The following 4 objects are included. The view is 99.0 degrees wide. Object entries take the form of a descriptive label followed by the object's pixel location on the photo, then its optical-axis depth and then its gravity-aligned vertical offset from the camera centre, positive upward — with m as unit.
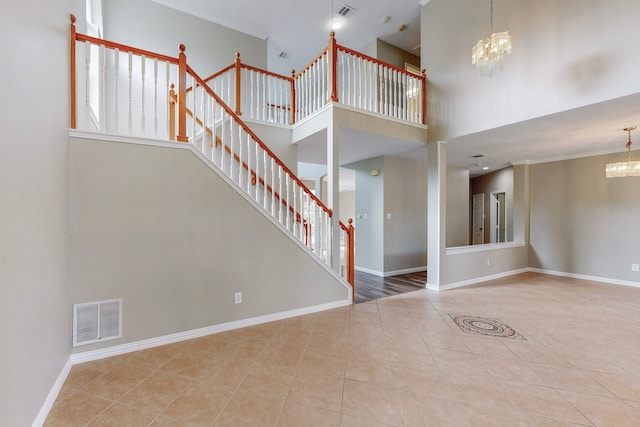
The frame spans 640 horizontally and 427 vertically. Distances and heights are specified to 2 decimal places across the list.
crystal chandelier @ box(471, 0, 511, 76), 3.16 +1.89
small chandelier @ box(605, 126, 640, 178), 4.04 +0.67
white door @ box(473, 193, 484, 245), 8.59 -0.24
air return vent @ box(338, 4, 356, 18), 5.12 +3.84
